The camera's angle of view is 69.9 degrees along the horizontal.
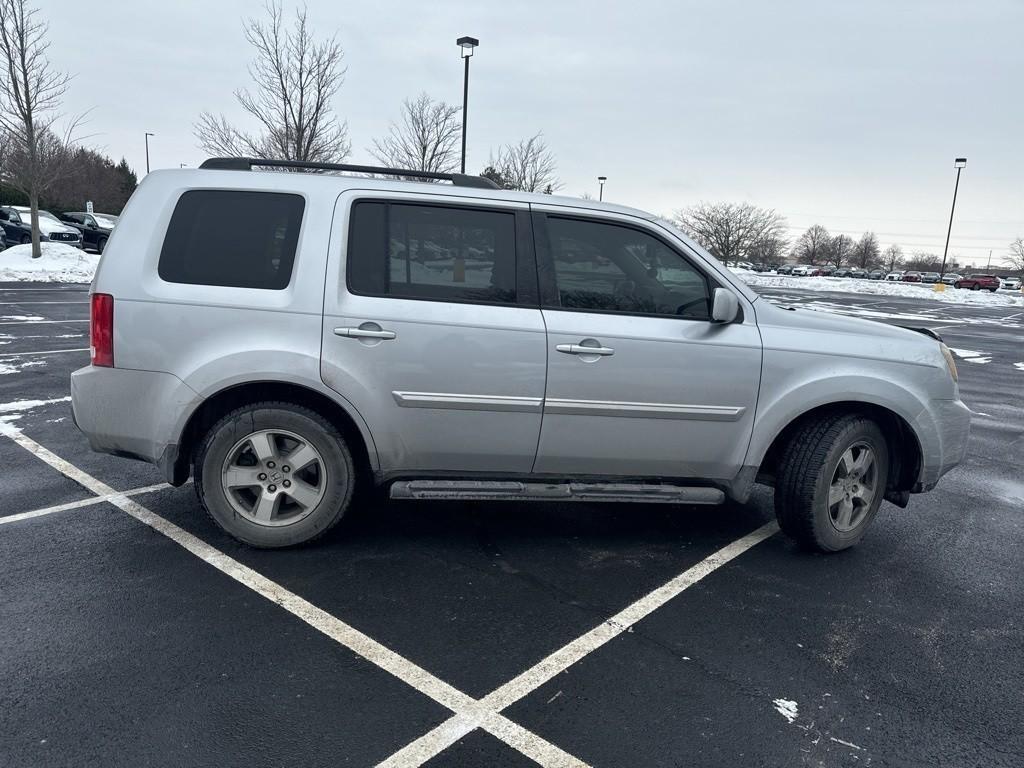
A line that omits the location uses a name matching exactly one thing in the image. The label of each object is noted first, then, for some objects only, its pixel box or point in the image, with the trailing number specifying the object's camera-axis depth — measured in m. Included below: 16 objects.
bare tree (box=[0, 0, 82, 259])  19.59
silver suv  3.68
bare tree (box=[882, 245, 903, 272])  119.44
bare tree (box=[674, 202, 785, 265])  66.69
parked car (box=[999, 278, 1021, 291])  68.50
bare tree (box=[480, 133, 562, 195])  36.22
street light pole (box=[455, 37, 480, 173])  20.78
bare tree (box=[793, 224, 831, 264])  110.01
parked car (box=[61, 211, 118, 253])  30.09
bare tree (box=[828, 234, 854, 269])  109.19
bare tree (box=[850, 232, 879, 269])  108.76
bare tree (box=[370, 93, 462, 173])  26.22
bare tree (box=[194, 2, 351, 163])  20.14
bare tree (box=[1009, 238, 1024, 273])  85.38
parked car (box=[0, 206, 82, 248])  26.33
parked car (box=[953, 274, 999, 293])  59.81
